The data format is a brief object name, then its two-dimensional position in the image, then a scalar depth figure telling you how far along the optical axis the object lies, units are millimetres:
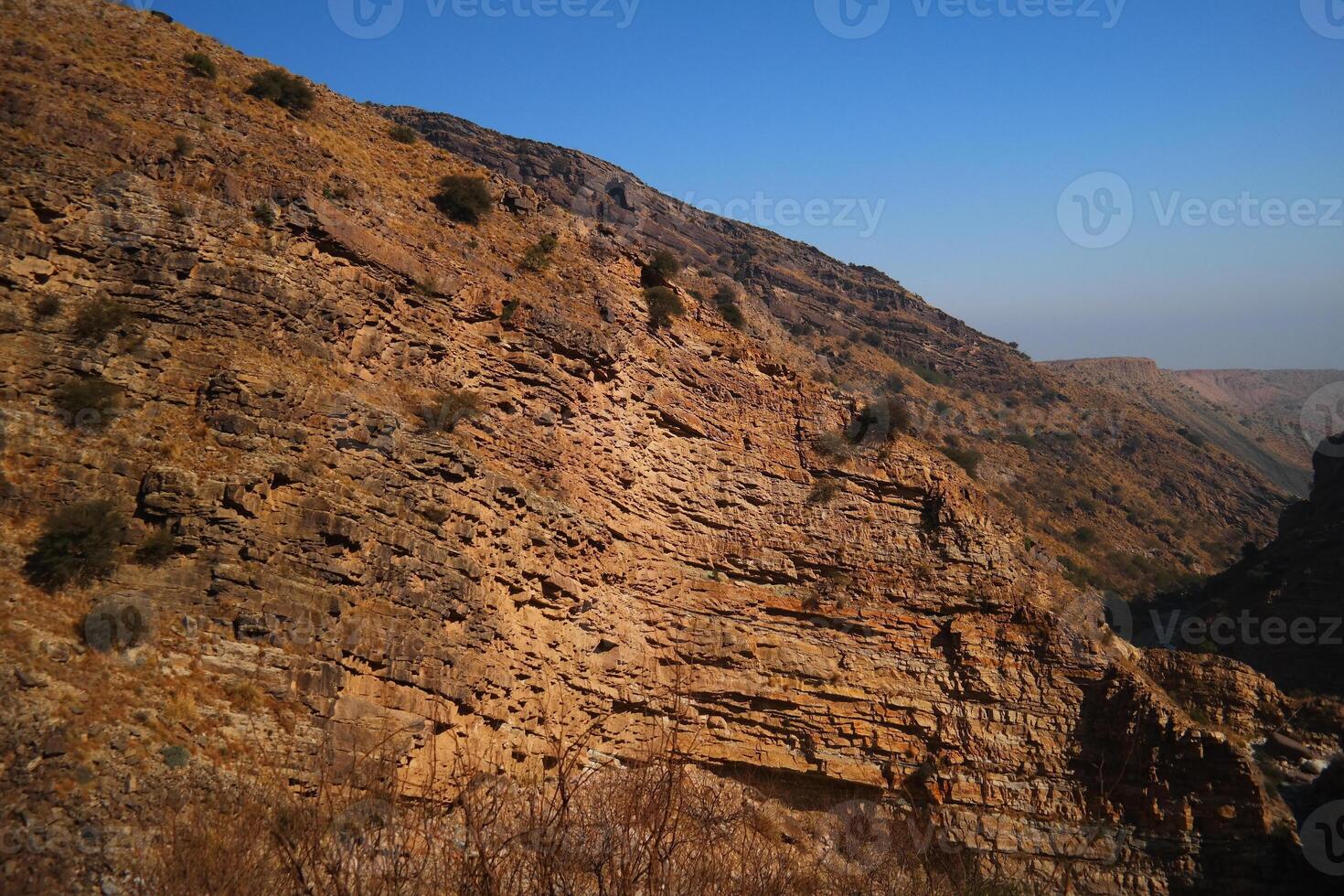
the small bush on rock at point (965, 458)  32284
